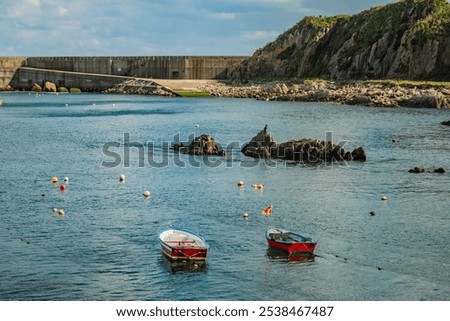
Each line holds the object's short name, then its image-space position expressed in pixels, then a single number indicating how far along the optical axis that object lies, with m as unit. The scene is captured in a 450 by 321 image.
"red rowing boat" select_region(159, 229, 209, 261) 36.34
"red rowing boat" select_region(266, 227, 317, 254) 37.78
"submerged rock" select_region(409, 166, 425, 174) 63.44
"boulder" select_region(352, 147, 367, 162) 69.88
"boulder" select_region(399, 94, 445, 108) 132.66
